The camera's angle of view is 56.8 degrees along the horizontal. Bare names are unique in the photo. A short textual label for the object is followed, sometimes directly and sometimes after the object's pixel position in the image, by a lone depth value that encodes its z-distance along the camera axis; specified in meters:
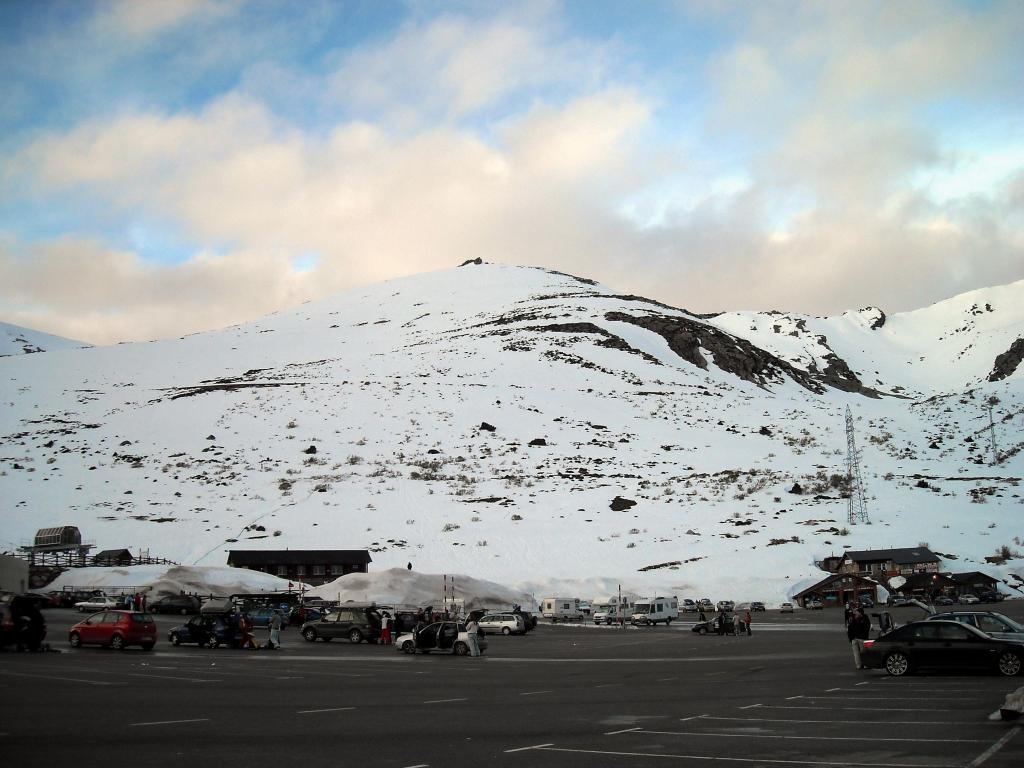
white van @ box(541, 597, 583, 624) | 58.47
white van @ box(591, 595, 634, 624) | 55.31
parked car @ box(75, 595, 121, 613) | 51.06
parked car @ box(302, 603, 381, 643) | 39.22
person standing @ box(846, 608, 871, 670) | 27.22
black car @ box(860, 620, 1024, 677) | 21.16
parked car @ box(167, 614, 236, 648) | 33.59
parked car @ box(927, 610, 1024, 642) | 23.86
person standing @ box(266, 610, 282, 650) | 33.42
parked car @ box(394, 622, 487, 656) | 33.00
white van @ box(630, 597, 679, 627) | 54.00
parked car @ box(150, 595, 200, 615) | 52.44
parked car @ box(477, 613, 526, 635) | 45.53
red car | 30.81
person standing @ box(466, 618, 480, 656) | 31.77
